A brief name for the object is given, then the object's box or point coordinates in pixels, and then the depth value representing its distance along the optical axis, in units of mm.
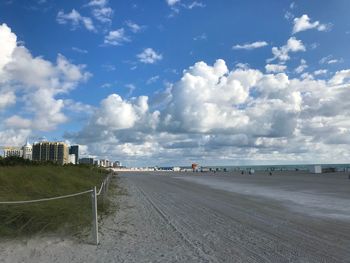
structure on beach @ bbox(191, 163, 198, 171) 166362
